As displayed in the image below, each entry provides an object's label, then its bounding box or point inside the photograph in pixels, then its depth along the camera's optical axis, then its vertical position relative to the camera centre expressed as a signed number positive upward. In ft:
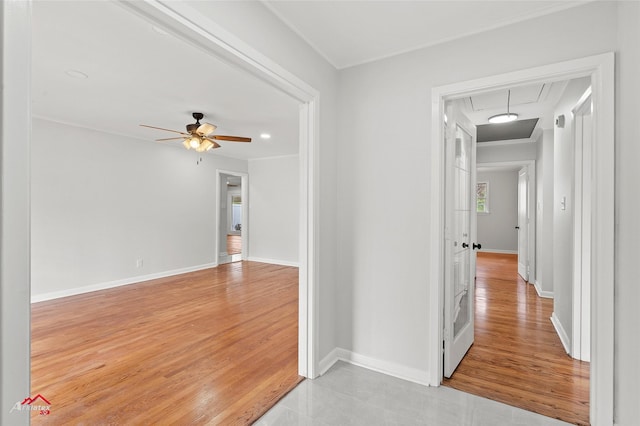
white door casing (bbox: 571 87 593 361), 8.61 -0.68
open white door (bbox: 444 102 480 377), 7.84 -0.72
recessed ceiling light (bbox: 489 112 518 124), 12.96 +4.07
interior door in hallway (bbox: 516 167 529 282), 18.74 -0.82
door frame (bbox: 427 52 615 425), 5.74 -0.07
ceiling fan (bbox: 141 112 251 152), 13.09 +3.24
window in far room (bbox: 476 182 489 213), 31.45 +1.61
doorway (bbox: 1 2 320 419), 2.95 +1.19
